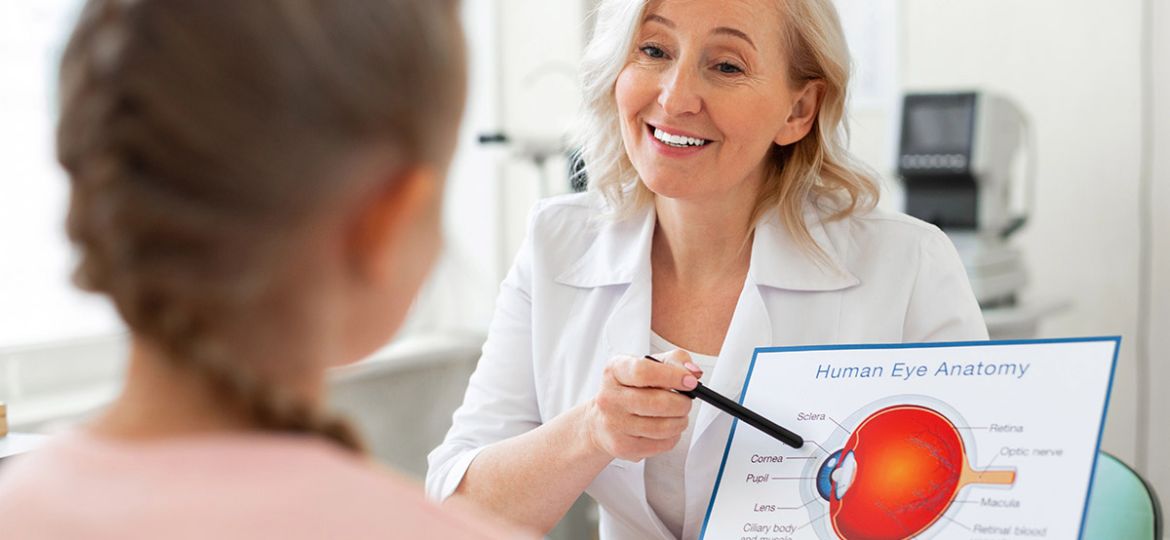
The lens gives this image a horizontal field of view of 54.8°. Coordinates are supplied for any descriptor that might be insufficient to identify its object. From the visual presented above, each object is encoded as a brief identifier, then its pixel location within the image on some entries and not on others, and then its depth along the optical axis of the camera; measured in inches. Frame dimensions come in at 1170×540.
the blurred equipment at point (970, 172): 104.1
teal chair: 50.0
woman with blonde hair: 53.8
